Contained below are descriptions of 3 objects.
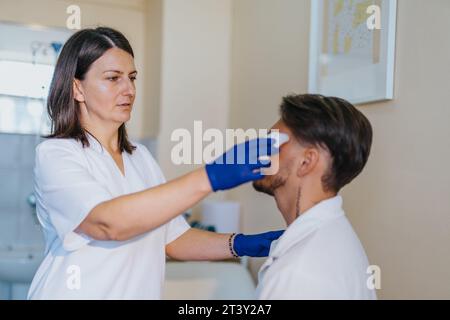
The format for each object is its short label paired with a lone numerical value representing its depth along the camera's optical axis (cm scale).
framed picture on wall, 135
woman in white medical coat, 88
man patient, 88
